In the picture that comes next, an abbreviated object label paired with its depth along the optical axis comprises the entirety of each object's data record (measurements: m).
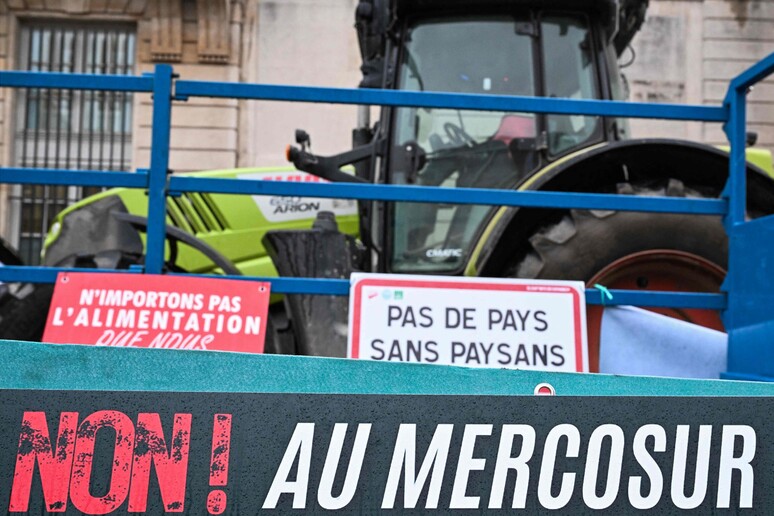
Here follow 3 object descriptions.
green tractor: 3.25
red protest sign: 2.74
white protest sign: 2.81
